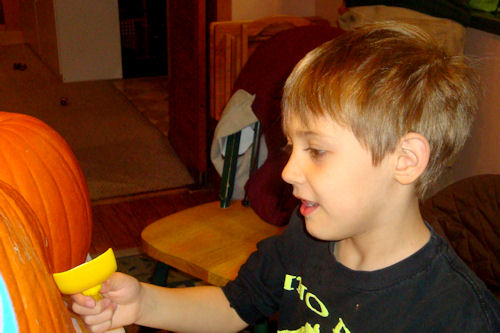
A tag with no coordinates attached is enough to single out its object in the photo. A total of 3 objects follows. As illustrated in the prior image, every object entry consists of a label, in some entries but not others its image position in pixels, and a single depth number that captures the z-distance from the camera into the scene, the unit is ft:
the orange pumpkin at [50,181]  3.47
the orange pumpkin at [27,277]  1.91
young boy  2.33
